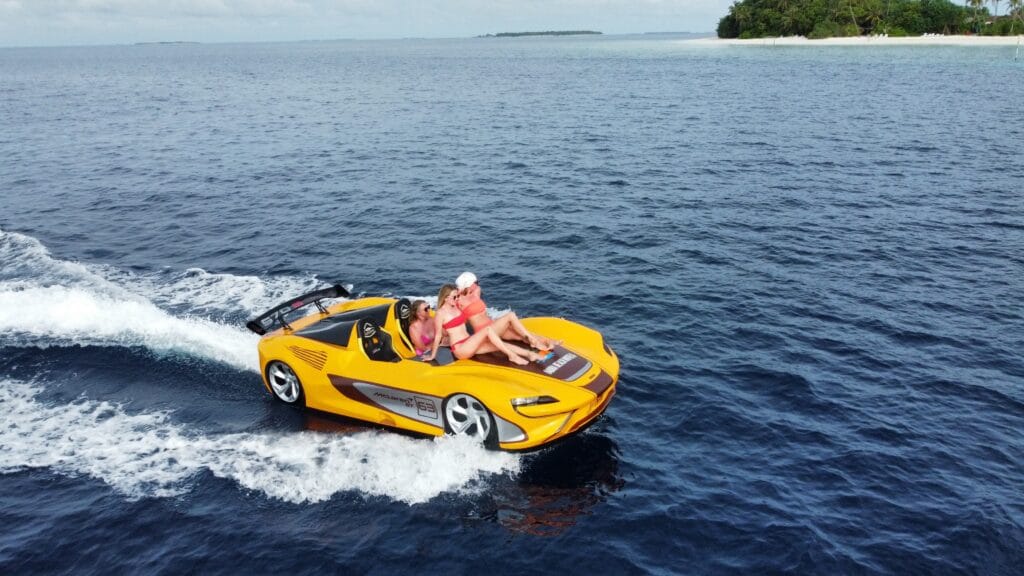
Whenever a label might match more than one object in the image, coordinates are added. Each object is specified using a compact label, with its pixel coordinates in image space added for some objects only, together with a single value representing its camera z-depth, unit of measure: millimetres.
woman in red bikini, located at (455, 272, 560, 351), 10234
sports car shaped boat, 9578
